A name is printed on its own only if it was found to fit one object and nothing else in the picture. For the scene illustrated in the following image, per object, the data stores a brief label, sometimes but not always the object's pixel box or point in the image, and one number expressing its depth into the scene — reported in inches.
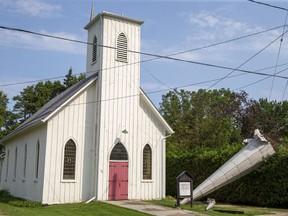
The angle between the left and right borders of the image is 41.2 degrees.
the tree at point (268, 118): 2039.9
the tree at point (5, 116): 2139.5
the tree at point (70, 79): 2132.1
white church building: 854.5
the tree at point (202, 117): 1544.0
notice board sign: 733.9
